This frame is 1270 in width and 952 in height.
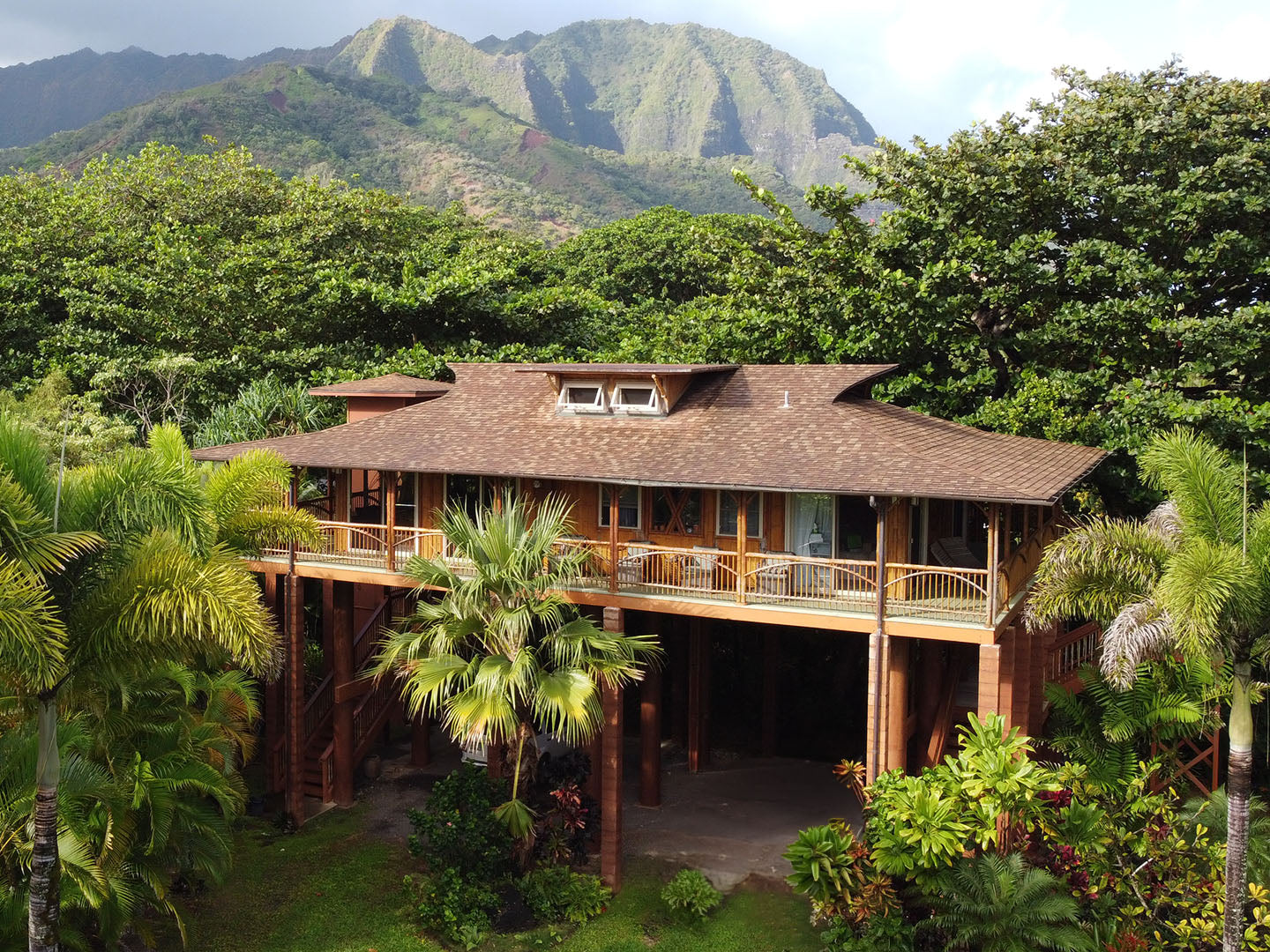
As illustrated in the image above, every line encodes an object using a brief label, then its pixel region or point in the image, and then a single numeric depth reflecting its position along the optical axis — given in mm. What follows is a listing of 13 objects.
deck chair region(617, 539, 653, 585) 19531
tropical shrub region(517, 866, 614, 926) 18266
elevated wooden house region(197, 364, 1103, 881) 17594
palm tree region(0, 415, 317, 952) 11203
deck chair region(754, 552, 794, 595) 18781
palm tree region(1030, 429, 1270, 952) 13102
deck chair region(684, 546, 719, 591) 18969
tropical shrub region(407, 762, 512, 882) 18375
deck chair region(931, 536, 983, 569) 20578
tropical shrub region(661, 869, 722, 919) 18234
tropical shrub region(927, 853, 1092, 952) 15305
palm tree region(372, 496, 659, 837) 16703
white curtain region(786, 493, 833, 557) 20031
